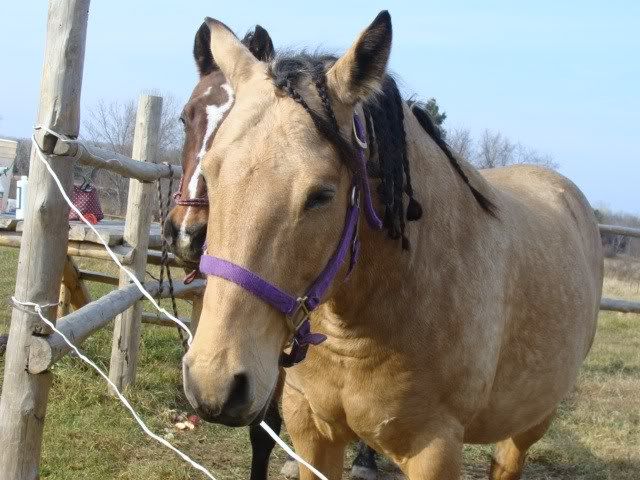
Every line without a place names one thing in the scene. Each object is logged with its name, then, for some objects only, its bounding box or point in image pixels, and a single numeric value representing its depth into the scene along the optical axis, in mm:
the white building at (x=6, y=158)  6906
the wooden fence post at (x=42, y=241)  2553
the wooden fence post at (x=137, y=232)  4836
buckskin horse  1734
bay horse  2818
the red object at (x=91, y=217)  5439
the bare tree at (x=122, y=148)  19962
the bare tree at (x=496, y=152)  41625
